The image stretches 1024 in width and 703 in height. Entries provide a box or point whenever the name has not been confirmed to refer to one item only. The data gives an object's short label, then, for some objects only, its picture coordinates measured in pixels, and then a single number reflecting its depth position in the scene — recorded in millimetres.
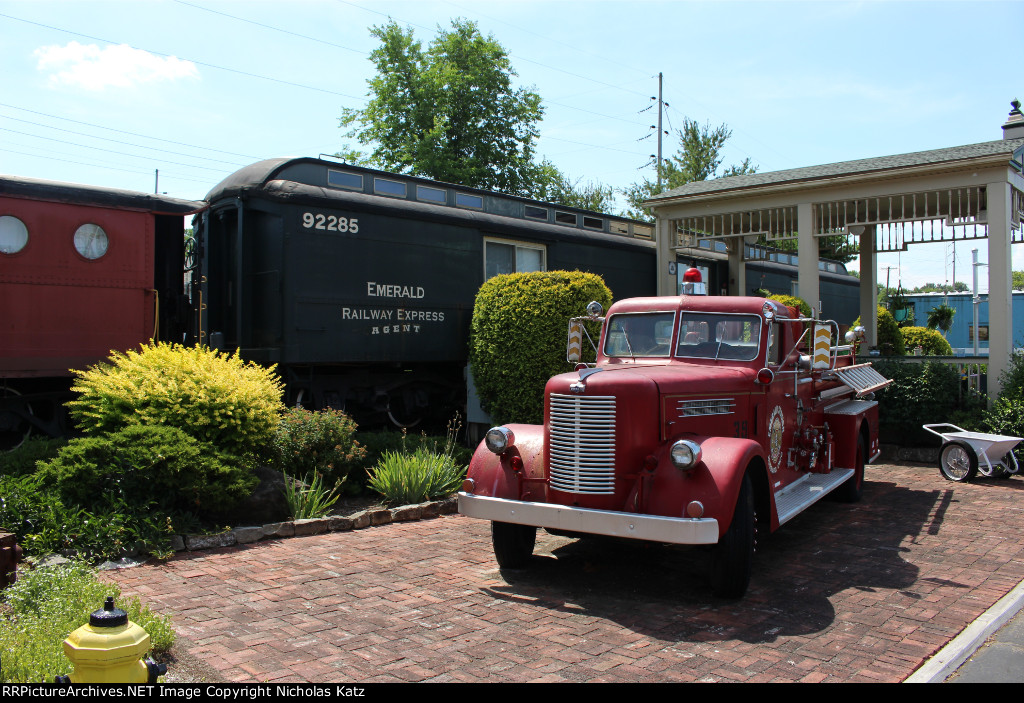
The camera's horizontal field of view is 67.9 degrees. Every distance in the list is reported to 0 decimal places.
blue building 29969
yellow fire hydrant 2922
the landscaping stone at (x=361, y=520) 7097
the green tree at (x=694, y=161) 32250
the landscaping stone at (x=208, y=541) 6109
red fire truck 4984
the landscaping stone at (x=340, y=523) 6973
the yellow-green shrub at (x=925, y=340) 20688
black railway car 9539
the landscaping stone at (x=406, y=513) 7414
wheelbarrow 9320
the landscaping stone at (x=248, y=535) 6391
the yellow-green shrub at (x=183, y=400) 6727
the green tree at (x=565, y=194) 30438
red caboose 8109
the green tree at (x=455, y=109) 27828
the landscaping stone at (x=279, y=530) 6582
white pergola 10844
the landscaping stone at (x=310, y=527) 6754
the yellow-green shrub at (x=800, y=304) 12273
